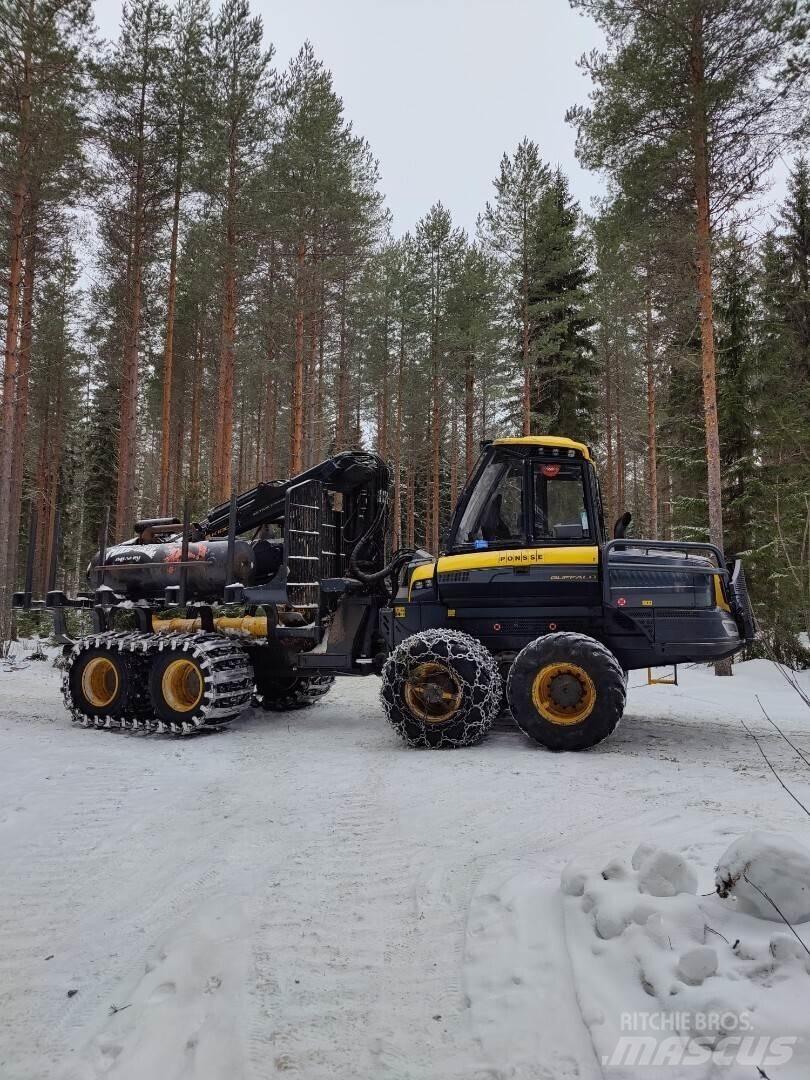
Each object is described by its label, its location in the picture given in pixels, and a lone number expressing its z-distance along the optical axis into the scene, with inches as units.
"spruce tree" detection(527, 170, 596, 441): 759.1
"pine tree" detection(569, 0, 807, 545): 426.6
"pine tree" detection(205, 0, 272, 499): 623.8
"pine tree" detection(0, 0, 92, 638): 514.0
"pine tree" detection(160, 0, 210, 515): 608.4
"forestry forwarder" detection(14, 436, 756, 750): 244.7
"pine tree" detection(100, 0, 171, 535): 598.2
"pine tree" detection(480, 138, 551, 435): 767.7
